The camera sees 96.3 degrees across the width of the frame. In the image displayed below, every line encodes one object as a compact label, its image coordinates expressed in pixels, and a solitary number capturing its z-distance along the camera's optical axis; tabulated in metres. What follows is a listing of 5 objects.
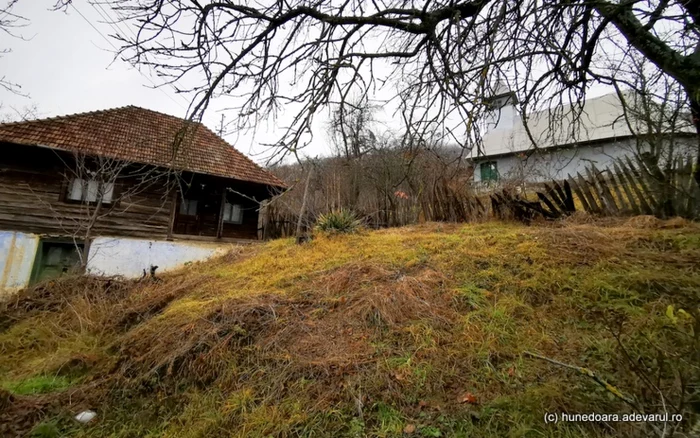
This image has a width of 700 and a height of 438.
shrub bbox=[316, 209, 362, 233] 7.30
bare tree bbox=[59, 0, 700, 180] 2.39
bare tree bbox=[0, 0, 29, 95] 2.66
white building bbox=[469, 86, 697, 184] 12.91
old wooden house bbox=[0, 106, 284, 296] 8.70
